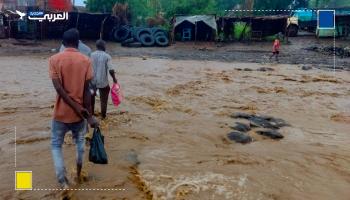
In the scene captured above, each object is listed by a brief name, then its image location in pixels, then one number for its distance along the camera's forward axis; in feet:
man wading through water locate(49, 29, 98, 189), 14.29
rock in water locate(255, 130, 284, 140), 24.14
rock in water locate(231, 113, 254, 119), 28.55
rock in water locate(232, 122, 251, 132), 25.27
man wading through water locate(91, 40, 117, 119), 23.81
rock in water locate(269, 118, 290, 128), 27.12
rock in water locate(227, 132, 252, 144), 23.06
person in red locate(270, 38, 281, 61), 68.18
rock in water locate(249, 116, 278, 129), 26.50
